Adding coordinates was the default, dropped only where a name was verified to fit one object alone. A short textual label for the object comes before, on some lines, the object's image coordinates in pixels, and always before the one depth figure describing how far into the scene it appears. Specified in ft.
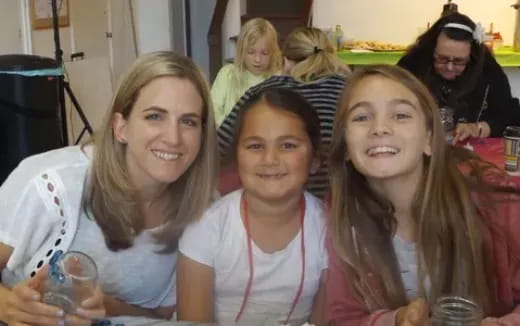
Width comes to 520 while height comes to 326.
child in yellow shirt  13.71
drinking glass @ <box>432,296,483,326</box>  3.42
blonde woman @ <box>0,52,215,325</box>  4.91
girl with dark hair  5.12
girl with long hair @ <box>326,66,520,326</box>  4.77
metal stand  13.19
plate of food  17.90
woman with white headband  9.82
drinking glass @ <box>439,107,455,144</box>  8.23
